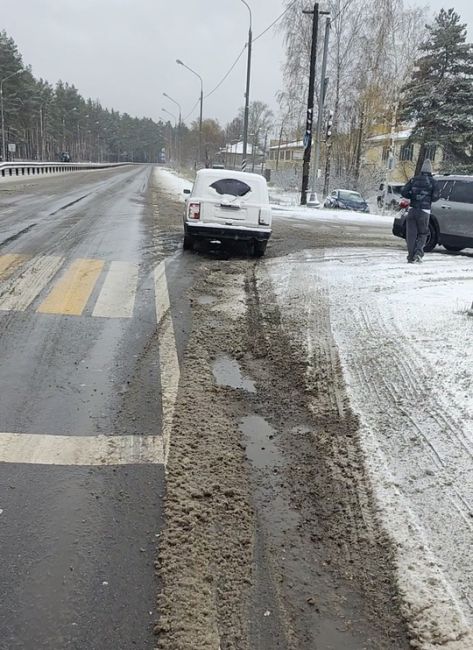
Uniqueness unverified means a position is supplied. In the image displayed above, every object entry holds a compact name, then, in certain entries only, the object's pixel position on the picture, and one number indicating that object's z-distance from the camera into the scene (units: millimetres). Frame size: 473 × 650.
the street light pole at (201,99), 52812
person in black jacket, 10164
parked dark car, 30375
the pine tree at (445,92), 36719
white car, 10961
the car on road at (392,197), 37656
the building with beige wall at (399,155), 43938
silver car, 12430
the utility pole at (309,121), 24688
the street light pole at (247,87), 30016
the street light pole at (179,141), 99712
